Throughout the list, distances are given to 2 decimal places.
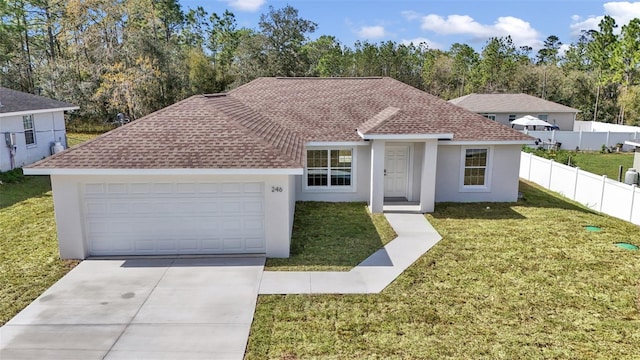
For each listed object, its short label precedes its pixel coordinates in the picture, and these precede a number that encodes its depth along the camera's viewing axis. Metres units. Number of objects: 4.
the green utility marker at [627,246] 12.05
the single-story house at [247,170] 10.79
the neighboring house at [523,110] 38.59
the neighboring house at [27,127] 20.30
